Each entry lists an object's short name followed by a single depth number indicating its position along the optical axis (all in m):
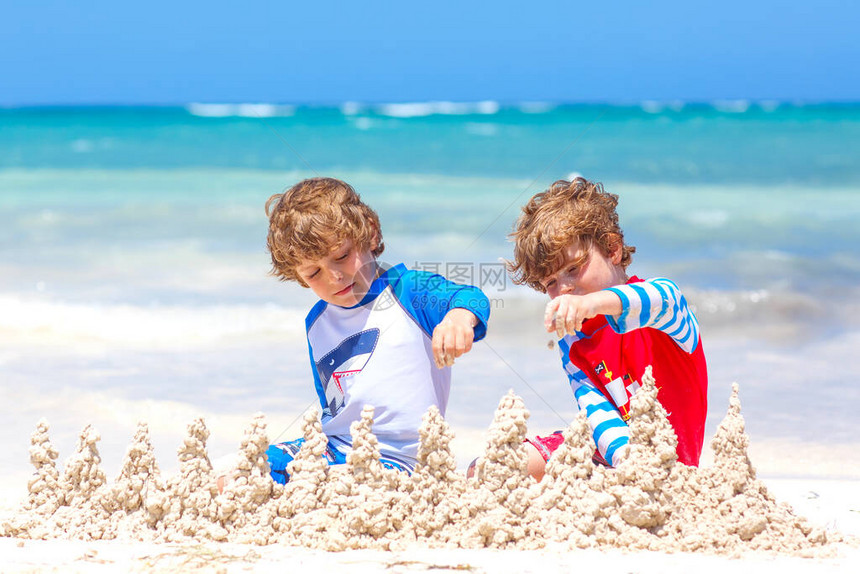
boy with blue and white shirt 2.72
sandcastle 2.18
